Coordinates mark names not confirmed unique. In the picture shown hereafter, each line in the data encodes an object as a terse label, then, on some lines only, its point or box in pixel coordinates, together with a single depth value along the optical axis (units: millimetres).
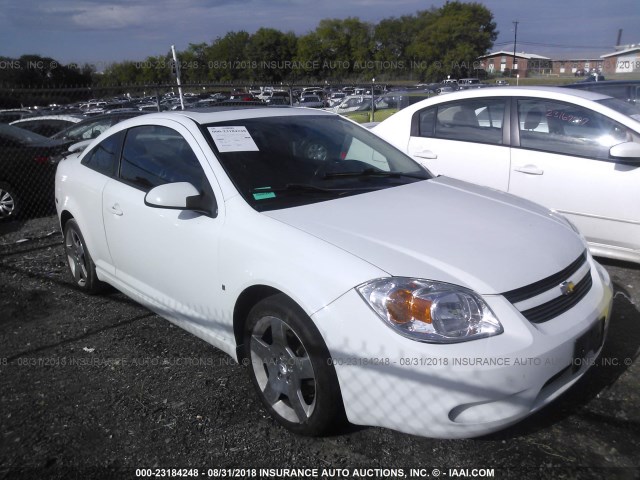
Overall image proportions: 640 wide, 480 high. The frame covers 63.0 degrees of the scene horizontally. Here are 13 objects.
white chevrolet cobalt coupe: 2146
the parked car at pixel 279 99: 26844
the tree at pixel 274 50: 88438
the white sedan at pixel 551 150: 4211
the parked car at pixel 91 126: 9789
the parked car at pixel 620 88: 6297
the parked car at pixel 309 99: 29084
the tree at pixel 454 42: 72875
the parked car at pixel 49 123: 12453
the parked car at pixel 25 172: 7477
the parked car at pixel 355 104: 21125
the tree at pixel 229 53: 75375
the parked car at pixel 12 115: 17650
